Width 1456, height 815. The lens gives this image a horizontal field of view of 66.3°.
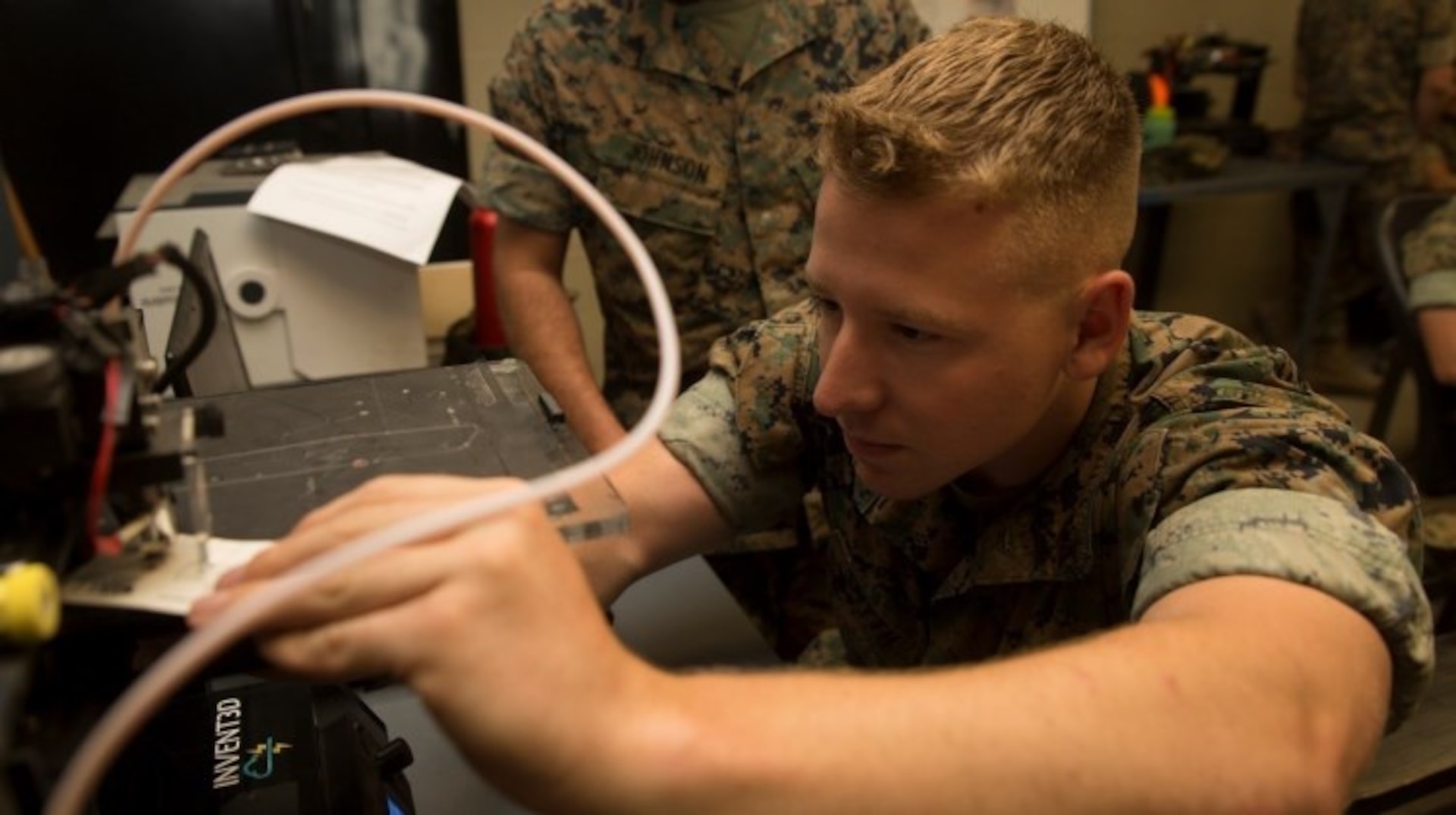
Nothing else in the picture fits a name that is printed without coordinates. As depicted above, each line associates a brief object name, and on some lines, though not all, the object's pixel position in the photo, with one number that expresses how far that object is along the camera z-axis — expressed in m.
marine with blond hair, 0.49
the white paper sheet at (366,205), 1.40
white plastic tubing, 0.41
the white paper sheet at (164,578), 0.53
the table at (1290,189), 3.25
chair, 2.00
